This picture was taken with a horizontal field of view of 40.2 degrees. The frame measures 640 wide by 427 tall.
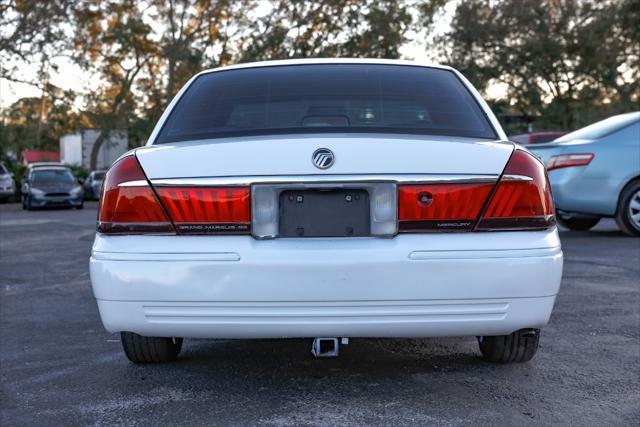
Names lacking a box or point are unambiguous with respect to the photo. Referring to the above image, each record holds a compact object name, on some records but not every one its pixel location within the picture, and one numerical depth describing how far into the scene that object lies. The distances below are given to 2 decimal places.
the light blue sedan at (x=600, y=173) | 10.24
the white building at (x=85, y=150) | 52.94
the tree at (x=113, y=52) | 34.78
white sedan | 3.37
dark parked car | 27.78
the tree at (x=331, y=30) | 36.28
